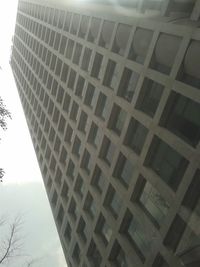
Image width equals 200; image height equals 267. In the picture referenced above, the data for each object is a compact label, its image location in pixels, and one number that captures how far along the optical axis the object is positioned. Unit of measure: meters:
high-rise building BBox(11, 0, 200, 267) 10.65
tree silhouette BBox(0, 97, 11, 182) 15.34
